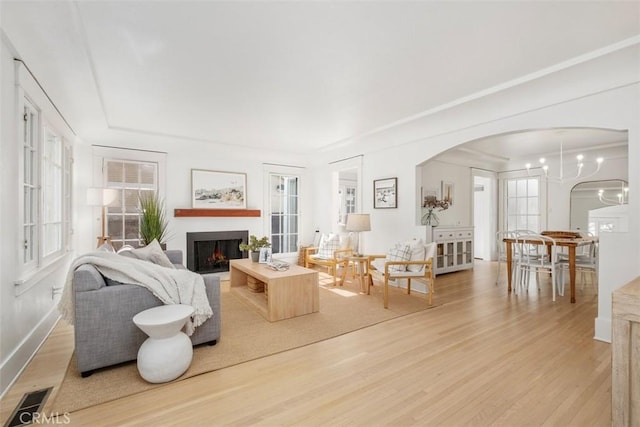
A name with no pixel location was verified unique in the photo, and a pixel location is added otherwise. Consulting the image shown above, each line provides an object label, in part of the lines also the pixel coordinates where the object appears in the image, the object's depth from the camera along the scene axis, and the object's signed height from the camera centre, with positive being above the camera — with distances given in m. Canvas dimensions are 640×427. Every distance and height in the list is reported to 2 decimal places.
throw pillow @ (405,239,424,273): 3.93 -0.55
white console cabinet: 5.33 -0.67
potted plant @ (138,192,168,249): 4.33 -0.15
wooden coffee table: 3.14 -0.89
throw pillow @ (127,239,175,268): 3.06 -0.46
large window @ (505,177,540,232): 6.50 +0.25
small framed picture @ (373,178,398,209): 4.84 +0.35
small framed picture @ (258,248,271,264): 4.02 -0.58
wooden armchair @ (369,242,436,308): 3.63 -0.72
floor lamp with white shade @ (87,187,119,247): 4.00 +0.22
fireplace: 5.29 -0.69
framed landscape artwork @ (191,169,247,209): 5.37 +0.45
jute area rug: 1.90 -1.15
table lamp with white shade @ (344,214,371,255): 4.59 -0.15
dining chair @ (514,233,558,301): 3.95 -0.65
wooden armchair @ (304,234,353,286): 5.05 -0.71
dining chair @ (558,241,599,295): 4.00 -0.68
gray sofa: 2.04 -0.76
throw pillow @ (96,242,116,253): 3.05 -0.37
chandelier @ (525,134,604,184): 5.35 +0.83
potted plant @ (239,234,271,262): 4.09 -0.48
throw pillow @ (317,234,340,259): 5.43 -0.63
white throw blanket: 2.16 -0.55
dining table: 3.76 -0.40
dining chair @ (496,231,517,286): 6.89 -0.88
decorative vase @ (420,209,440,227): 5.57 -0.10
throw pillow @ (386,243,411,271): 3.93 -0.56
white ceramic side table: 1.94 -0.92
